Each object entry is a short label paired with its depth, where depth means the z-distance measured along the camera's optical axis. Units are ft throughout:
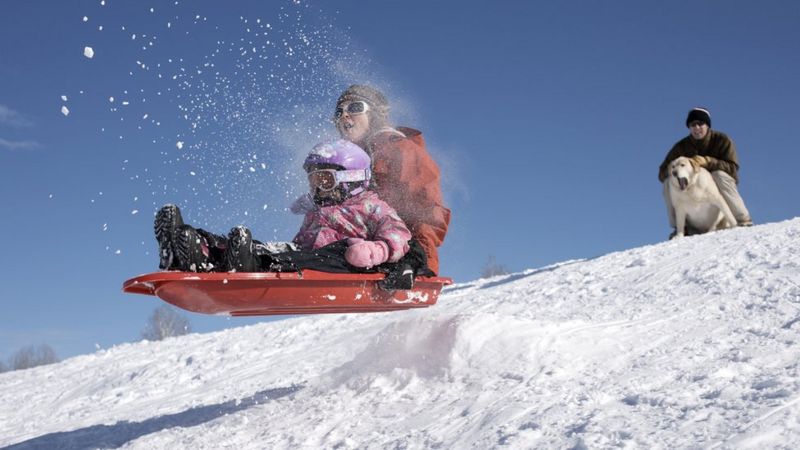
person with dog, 38.68
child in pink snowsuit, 17.62
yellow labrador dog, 37.73
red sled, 15.62
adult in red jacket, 18.58
